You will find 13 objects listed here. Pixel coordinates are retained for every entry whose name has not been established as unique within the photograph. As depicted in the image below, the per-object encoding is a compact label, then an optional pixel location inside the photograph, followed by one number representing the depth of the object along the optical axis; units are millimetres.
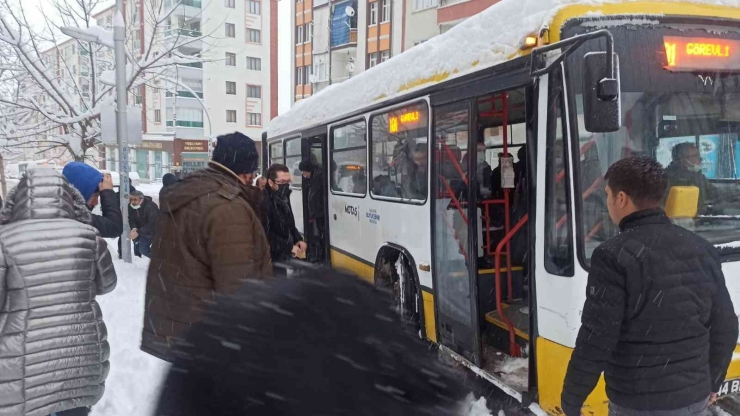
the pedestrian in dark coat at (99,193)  3771
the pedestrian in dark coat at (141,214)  11469
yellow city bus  3527
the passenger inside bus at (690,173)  3674
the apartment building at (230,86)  47688
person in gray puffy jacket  2713
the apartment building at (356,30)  25953
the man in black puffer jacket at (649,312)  2346
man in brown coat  2383
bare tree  14062
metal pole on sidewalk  10884
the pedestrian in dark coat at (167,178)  10430
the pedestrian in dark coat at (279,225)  5531
